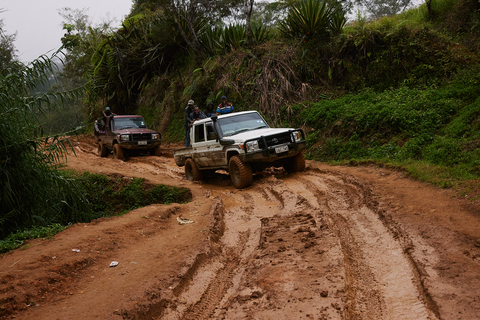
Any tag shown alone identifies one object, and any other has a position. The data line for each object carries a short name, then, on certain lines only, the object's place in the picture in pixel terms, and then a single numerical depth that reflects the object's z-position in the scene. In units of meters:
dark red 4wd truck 14.95
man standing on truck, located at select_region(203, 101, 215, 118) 12.71
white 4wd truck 8.63
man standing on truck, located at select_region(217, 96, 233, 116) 12.24
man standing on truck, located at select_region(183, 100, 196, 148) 13.04
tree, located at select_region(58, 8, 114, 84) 30.72
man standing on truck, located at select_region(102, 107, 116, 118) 16.33
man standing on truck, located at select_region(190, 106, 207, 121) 12.93
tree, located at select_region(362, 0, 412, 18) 31.41
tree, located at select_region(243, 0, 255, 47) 15.57
